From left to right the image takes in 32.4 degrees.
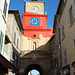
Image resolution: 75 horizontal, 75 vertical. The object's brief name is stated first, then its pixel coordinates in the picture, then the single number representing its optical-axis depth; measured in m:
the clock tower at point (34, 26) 25.61
